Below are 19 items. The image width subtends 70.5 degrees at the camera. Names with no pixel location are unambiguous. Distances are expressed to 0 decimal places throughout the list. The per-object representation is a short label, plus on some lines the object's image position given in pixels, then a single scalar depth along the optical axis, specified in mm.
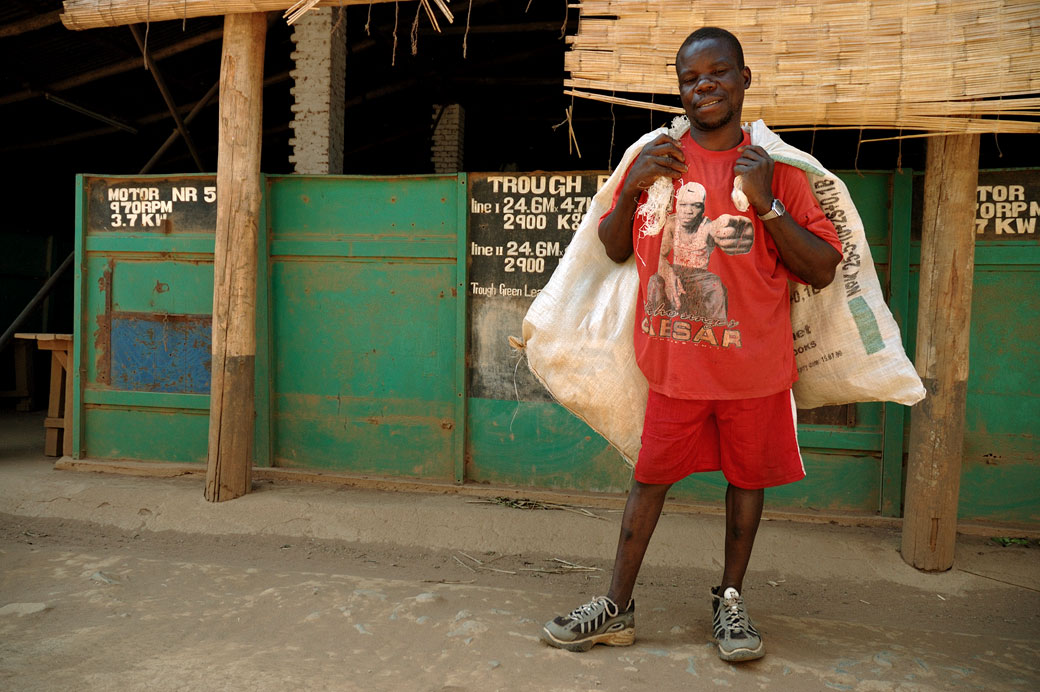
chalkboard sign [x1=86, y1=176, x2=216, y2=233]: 4301
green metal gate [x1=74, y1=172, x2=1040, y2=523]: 3555
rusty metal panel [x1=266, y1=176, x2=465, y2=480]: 4066
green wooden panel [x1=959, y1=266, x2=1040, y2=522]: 3514
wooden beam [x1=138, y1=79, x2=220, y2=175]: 6454
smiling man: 2145
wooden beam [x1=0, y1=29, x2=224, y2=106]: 6410
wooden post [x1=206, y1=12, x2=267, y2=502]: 3822
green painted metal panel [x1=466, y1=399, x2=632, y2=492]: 3891
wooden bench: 4815
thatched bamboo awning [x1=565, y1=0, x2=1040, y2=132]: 2838
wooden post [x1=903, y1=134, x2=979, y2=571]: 3113
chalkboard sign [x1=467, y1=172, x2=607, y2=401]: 3930
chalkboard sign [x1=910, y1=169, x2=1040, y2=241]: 3459
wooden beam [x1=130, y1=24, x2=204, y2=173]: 5362
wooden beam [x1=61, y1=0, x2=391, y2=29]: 3699
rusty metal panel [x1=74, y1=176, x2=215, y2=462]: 4320
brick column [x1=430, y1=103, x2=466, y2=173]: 8836
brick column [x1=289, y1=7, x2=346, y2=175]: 5539
